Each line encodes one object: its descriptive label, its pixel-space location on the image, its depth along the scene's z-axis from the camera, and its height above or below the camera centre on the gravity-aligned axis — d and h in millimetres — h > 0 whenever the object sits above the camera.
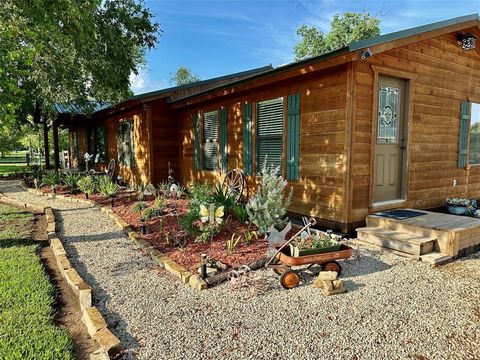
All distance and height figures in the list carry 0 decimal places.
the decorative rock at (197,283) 3160 -1285
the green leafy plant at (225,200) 5338 -768
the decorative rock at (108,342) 2121 -1280
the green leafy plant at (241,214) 4918 -906
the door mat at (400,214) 4741 -896
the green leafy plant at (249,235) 4242 -1079
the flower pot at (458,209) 5691 -958
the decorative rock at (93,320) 2350 -1272
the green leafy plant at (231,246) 3916 -1130
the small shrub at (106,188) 7855 -853
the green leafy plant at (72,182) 9275 -804
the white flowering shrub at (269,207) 4172 -688
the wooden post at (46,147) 14312 +361
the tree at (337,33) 29109 +12193
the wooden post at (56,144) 13295 +446
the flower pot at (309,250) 3242 -980
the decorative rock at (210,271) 3324 -1225
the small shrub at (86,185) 8671 -835
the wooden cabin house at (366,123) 4582 +566
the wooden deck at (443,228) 3988 -960
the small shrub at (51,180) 9930 -786
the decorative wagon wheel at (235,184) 6207 -600
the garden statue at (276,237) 3439 -881
